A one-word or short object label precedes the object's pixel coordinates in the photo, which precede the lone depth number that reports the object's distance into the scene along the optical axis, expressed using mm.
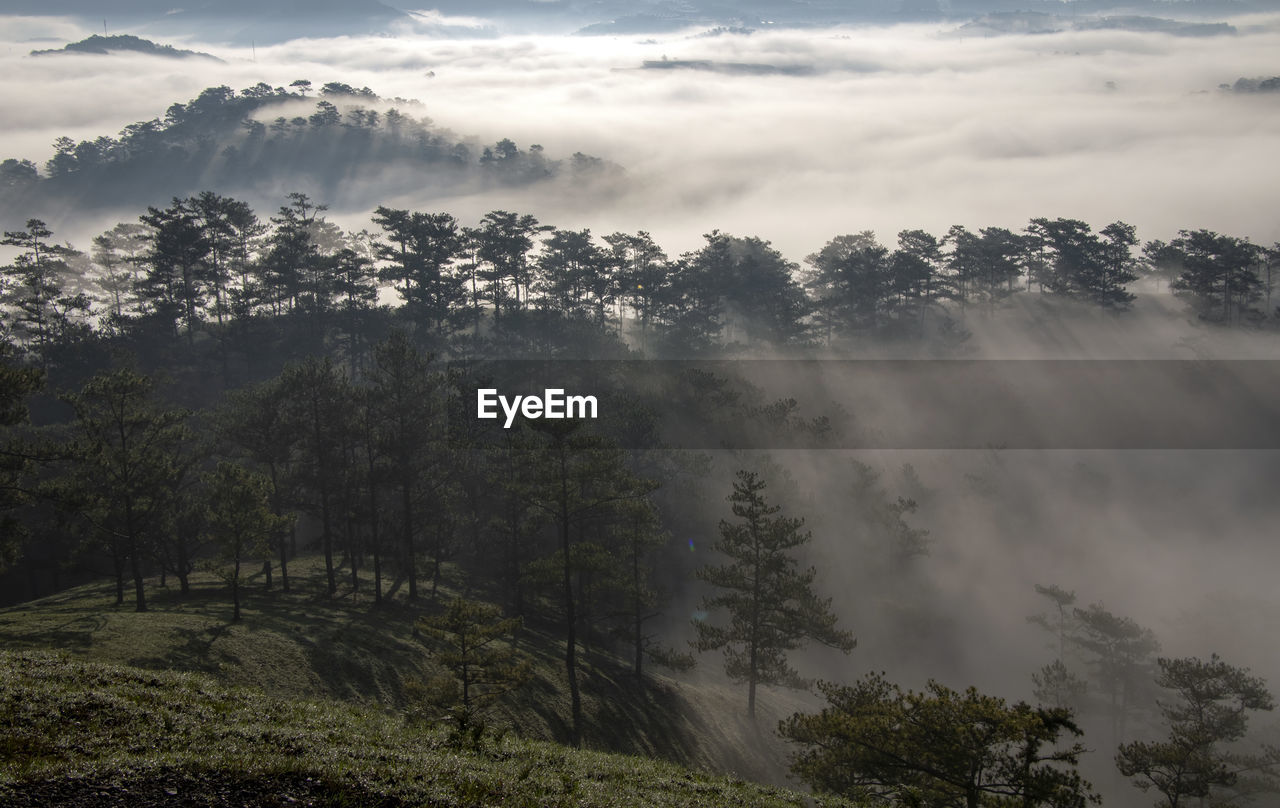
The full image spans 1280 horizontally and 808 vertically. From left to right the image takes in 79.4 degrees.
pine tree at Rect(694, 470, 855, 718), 44031
